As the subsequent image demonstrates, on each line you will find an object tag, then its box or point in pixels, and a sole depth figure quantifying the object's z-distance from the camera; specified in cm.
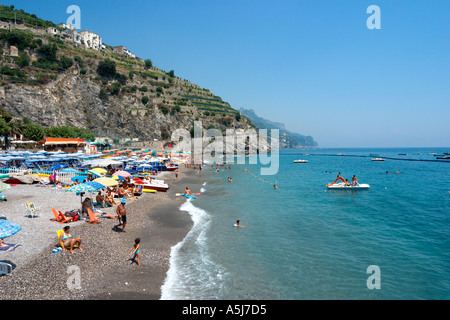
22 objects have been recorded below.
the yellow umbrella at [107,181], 1728
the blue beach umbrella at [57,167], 2710
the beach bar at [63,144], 4938
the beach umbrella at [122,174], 2188
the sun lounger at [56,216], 1407
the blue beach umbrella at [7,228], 822
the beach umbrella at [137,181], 2522
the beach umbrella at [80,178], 2139
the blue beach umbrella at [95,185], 1541
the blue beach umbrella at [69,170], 2382
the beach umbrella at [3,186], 1408
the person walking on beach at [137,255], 1062
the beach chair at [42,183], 2377
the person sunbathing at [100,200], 1803
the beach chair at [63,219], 1394
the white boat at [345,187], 3228
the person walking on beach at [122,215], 1379
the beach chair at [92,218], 1431
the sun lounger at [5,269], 812
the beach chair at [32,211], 1422
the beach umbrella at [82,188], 1441
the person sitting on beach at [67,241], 1049
